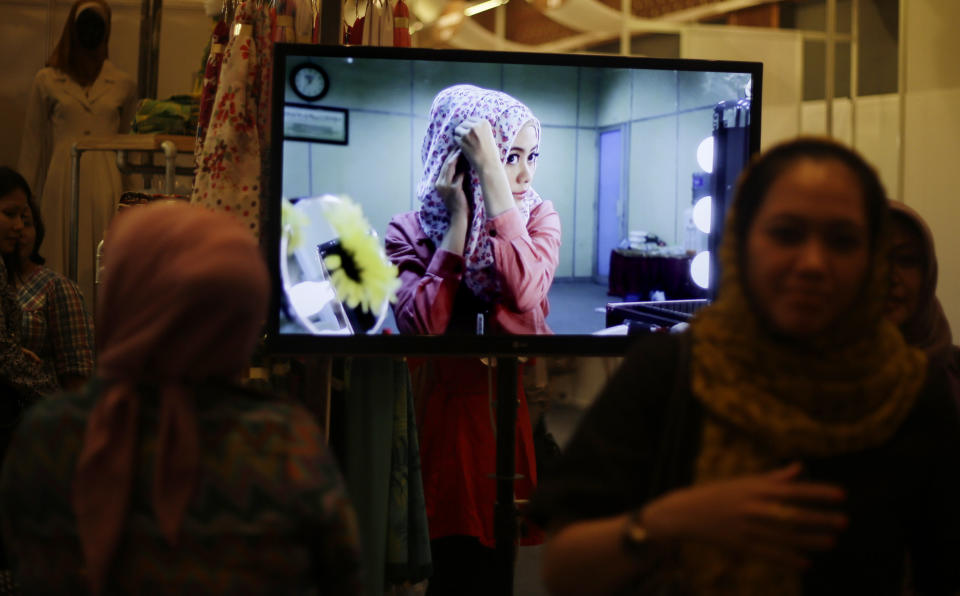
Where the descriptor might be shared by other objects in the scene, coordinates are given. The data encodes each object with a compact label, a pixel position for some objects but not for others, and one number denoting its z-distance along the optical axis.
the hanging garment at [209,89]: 2.85
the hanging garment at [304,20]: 2.82
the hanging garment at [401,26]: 2.98
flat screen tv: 2.57
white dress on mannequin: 4.88
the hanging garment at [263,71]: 2.76
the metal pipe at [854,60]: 6.05
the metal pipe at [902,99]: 5.74
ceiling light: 6.60
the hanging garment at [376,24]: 2.96
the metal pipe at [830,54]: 6.02
